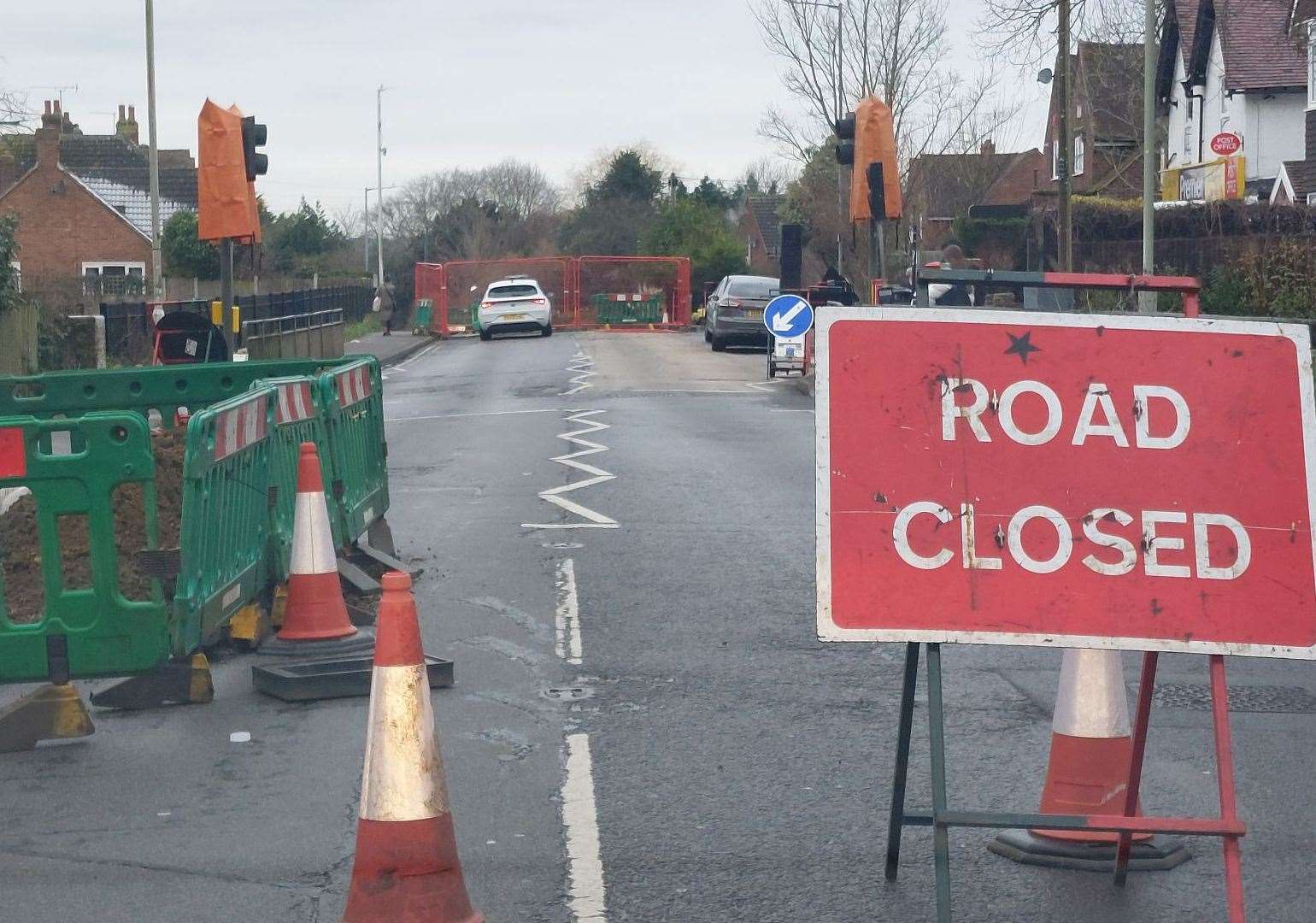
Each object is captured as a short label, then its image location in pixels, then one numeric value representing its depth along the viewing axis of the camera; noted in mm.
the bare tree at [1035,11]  32062
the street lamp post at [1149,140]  29094
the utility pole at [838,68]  47572
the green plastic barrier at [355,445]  8898
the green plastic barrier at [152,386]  9117
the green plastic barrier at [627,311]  50625
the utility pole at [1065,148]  30031
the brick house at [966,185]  69125
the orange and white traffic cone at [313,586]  7293
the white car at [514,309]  42188
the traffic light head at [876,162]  20328
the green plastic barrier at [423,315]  48062
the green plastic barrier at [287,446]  7742
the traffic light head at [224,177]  16266
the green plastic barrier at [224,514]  6250
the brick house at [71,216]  56281
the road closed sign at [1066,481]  4164
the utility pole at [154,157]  32938
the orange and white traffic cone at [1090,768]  4801
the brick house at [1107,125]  53125
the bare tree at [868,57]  48562
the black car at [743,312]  34500
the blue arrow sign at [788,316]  24375
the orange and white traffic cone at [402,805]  4062
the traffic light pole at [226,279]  16609
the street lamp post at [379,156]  73075
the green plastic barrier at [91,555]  5969
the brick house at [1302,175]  37750
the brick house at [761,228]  90812
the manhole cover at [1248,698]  6797
